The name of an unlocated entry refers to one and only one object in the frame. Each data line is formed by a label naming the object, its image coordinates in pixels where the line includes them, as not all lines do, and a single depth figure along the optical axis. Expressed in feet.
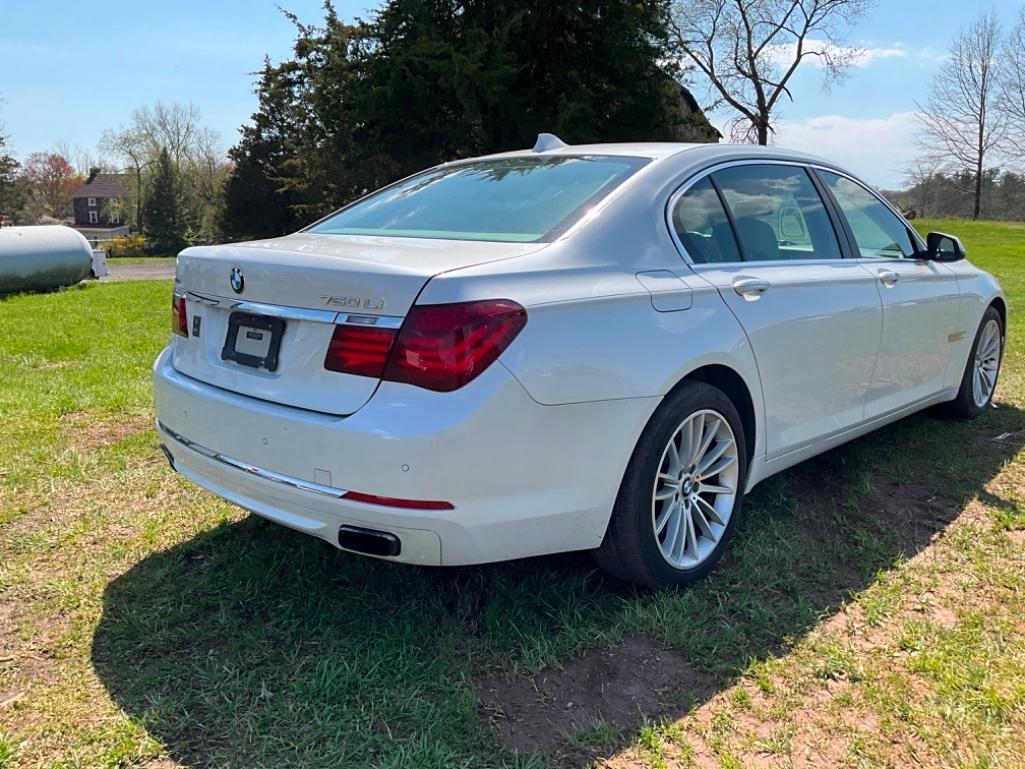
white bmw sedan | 7.58
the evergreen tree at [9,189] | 141.08
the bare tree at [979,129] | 137.39
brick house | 267.80
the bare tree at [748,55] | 111.04
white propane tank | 41.19
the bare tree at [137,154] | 188.75
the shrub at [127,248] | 153.07
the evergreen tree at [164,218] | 156.04
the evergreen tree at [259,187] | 126.93
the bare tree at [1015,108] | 130.31
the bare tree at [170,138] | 182.39
